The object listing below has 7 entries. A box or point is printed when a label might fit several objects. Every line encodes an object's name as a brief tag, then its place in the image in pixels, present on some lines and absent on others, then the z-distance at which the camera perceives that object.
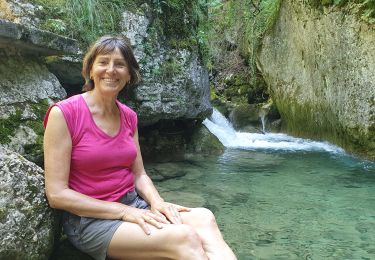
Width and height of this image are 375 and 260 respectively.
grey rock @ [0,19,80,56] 3.15
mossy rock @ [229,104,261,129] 11.53
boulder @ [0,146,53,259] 1.90
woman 2.08
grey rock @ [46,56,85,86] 4.88
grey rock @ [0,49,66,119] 3.27
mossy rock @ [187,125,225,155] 7.77
